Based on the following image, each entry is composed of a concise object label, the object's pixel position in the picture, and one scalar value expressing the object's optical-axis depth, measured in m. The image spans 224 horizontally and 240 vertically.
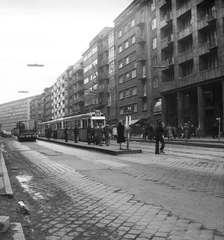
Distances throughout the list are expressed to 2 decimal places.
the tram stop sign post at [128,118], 16.19
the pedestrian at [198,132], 33.18
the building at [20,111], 181.12
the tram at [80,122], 29.60
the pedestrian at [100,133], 22.78
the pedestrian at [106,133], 22.76
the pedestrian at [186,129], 30.12
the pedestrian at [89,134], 24.76
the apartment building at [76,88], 82.62
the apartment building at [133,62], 46.09
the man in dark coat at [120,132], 17.09
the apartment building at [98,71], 63.59
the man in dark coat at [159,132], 15.56
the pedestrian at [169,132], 30.05
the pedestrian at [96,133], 23.09
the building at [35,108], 155.80
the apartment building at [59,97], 104.31
